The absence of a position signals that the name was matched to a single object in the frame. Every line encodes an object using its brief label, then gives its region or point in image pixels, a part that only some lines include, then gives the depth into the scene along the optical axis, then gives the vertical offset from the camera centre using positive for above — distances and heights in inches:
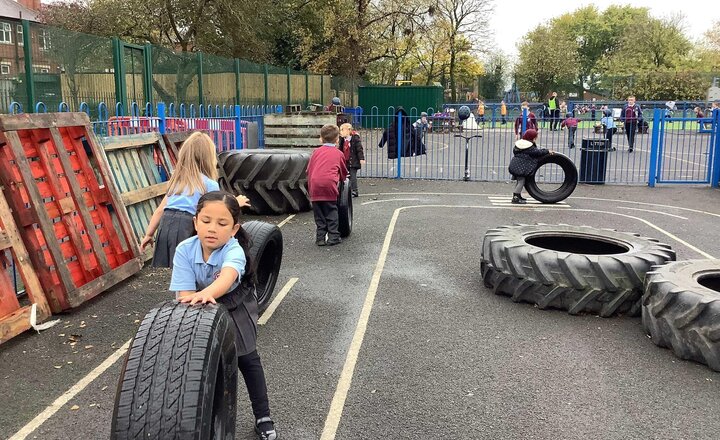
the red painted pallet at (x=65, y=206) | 216.2 -32.9
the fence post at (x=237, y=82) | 789.2 +50.0
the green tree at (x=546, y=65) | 2460.6 +233.0
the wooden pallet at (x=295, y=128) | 610.5 -7.0
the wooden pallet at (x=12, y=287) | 195.5 -54.6
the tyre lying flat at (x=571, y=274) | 217.0 -55.1
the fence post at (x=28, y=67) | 356.8 +30.8
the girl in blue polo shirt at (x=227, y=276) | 119.6 -31.0
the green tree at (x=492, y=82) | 2723.9 +180.8
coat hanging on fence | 613.3 -15.6
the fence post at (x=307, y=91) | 1202.4 +59.0
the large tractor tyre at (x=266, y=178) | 410.3 -37.7
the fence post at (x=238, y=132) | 525.1 -9.6
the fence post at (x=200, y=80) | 650.2 +42.5
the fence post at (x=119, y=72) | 456.1 +36.3
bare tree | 1958.7 +328.4
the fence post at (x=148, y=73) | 513.0 +39.8
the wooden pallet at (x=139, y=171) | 285.0 -24.6
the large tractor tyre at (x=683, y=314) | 173.8 -56.4
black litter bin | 581.6 -40.9
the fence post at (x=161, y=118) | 347.3 +1.5
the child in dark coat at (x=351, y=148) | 396.5 -18.6
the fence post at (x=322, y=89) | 1304.1 +67.5
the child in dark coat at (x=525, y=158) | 455.2 -26.4
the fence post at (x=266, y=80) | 928.9 +60.1
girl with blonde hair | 175.0 -21.1
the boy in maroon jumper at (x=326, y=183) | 320.5 -31.9
